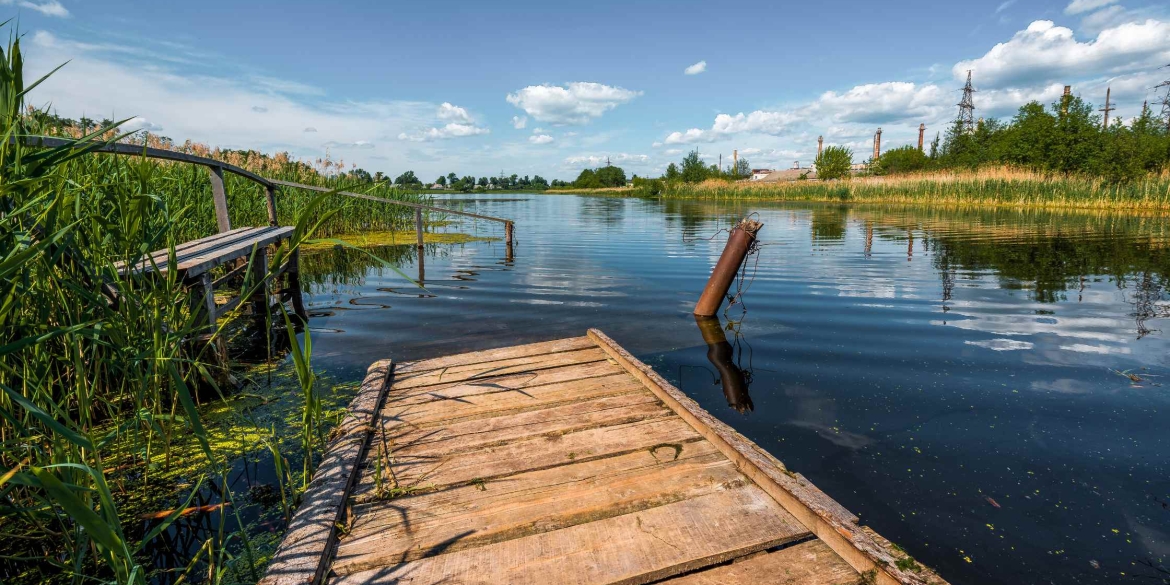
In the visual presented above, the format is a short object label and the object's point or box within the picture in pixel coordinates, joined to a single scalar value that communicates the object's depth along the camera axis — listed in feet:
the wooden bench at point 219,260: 13.91
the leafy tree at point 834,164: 195.11
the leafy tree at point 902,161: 207.31
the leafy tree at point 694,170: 221.46
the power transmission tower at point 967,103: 233.55
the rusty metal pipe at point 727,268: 21.61
